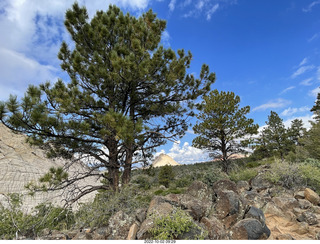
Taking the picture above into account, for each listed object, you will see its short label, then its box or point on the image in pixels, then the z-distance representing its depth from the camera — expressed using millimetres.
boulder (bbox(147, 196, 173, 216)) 3585
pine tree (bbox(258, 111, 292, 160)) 21219
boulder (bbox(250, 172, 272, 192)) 7289
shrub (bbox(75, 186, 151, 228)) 4281
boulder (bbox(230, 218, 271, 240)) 3449
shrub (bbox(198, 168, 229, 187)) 7851
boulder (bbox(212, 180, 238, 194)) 5694
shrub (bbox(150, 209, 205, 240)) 2998
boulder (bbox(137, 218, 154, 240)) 3186
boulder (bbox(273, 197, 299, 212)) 5333
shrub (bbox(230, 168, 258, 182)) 9174
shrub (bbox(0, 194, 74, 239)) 4516
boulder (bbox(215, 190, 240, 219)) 4254
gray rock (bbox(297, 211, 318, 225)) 4594
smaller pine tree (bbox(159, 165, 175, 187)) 12855
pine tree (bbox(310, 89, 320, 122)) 26119
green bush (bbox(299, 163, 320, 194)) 7005
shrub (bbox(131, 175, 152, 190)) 11140
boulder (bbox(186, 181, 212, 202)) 5327
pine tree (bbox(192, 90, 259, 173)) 13414
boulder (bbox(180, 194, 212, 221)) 3975
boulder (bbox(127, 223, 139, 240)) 3291
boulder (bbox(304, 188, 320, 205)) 5691
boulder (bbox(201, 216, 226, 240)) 3392
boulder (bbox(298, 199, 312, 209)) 5387
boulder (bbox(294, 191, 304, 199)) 6141
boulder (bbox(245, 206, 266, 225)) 3864
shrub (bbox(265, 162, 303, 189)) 7391
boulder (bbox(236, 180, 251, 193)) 7328
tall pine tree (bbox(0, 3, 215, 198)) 4855
